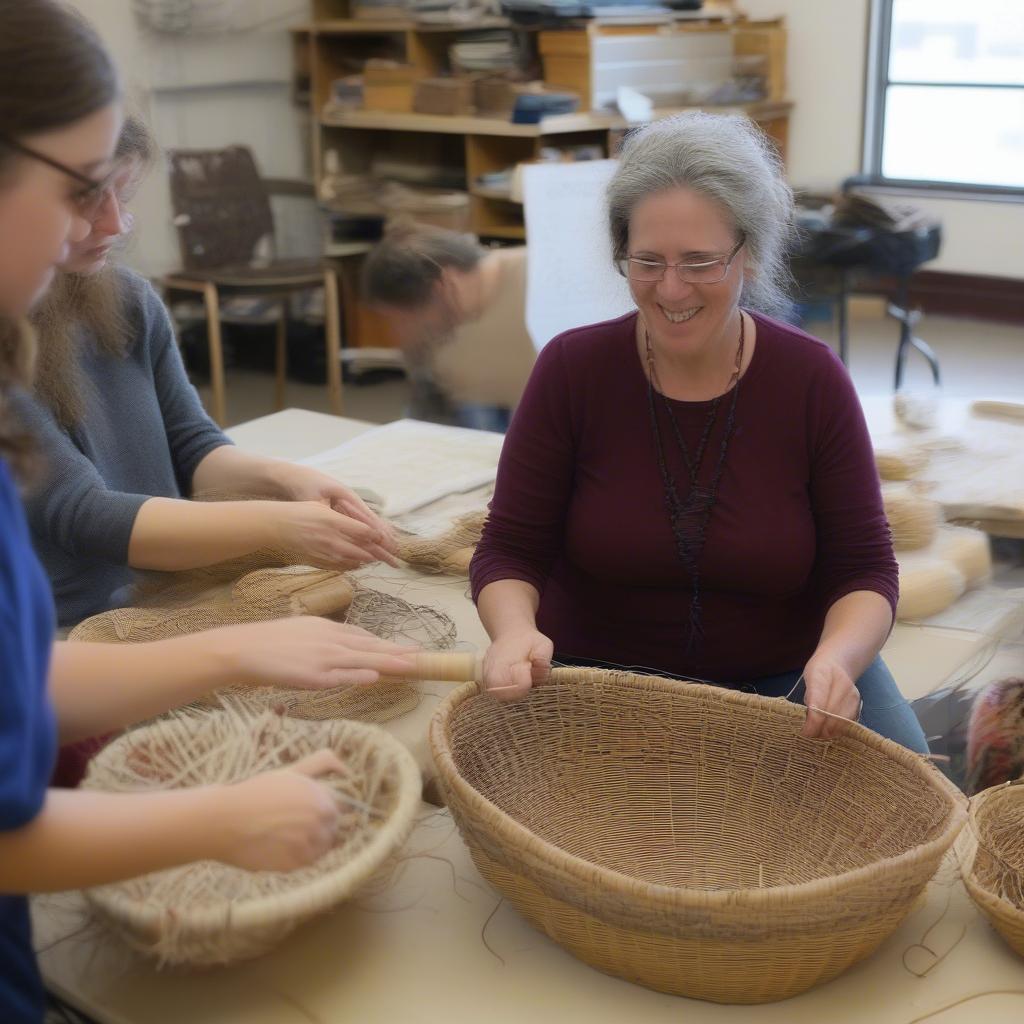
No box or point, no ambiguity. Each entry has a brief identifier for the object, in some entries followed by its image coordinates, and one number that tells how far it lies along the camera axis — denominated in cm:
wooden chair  474
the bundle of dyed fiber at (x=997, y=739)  151
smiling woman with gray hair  146
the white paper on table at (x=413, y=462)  230
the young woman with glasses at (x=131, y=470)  161
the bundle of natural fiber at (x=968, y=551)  208
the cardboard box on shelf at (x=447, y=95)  477
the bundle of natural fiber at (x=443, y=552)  203
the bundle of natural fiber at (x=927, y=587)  199
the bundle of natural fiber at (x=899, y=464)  230
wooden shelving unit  478
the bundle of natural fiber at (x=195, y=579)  175
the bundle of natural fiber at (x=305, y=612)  149
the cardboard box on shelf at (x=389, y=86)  502
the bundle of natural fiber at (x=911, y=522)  210
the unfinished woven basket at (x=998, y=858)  109
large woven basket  105
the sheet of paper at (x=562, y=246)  302
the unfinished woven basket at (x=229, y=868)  94
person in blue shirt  80
